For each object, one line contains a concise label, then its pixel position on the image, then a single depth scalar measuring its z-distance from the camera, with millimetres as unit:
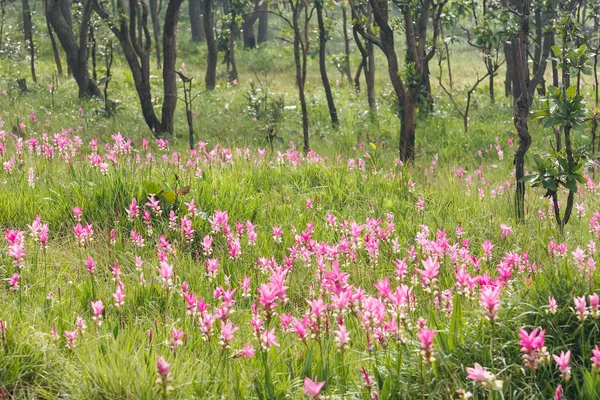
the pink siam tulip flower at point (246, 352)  4812
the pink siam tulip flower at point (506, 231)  8078
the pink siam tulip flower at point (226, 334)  4613
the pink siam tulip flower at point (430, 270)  4914
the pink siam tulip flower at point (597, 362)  4070
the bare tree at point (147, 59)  21016
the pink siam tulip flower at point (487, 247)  6923
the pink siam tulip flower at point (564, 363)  4109
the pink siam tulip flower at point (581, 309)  4628
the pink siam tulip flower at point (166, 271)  5694
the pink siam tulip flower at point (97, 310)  5281
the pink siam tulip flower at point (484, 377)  3768
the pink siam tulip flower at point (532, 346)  4030
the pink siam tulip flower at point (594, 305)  4648
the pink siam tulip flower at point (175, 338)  5169
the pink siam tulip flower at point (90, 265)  6511
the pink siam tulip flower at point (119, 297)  5592
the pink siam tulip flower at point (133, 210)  8575
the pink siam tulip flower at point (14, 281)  5992
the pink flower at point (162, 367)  4035
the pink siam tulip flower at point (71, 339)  5176
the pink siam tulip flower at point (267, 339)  4778
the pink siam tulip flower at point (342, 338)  4422
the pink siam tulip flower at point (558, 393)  3927
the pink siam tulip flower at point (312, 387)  4016
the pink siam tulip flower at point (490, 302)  4312
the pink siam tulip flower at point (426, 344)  4254
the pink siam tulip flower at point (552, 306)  5074
